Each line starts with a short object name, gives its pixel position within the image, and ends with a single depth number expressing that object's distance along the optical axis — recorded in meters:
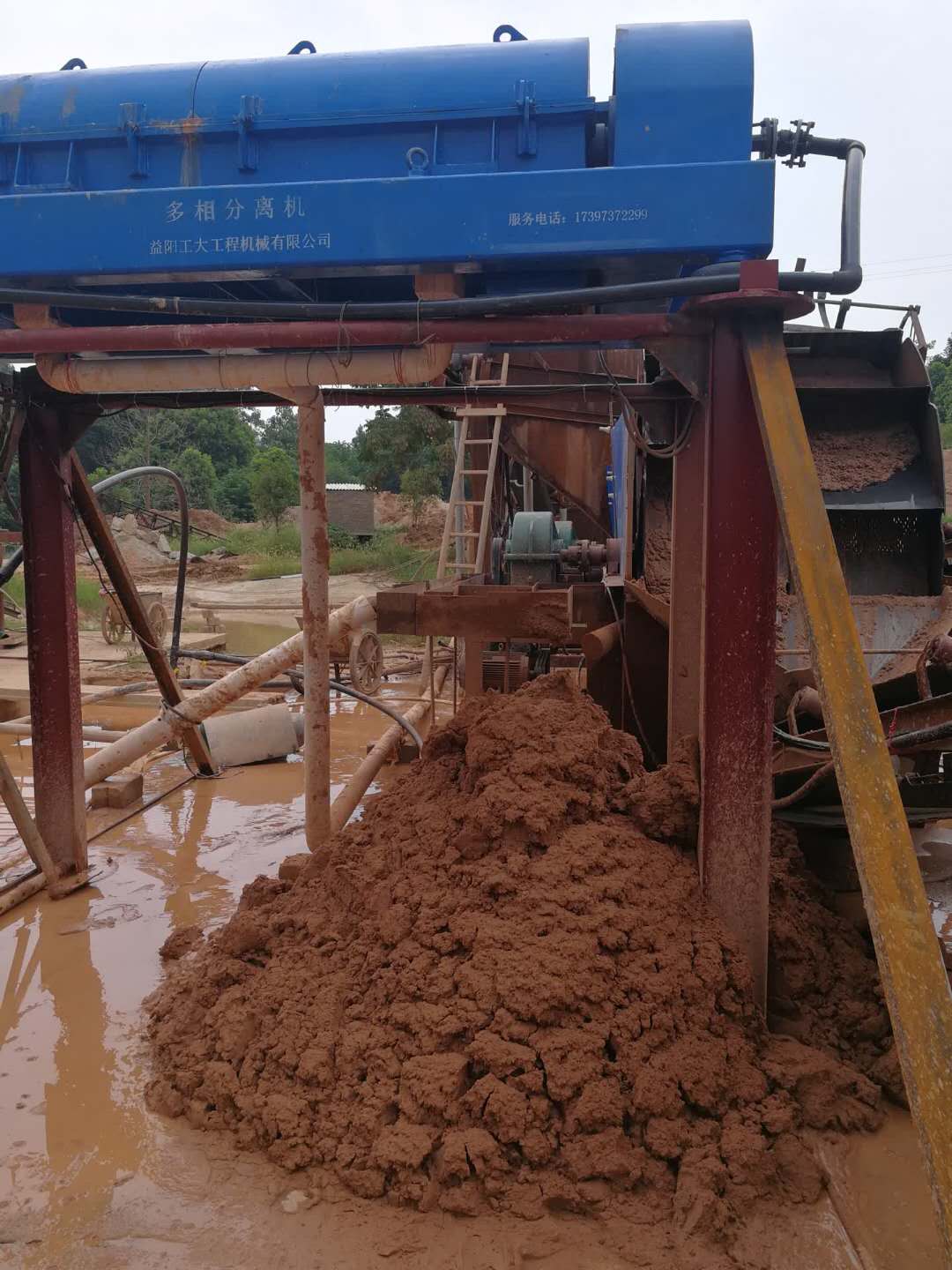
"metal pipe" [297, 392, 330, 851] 4.64
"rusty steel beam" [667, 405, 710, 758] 4.45
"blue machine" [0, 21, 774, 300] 3.20
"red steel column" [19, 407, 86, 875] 5.21
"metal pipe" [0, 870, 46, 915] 5.21
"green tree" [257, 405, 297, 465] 54.88
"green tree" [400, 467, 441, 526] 26.45
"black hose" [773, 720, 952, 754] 3.32
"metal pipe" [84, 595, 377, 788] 6.07
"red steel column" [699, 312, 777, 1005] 3.34
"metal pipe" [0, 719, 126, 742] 8.60
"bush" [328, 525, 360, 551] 32.09
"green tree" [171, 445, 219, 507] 37.47
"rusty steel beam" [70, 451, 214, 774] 5.46
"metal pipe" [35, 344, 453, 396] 3.67
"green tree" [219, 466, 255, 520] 40.22
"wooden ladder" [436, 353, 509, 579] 9.02
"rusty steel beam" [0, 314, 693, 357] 3.39
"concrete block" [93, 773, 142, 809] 7.23
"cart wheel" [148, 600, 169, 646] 8.47
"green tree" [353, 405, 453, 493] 23.91
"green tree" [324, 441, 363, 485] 53.09
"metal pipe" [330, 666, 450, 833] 5.38
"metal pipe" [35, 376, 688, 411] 4.83
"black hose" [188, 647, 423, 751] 6.32
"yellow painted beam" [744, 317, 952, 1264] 1.95
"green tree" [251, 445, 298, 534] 33.78
